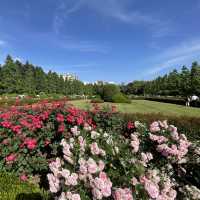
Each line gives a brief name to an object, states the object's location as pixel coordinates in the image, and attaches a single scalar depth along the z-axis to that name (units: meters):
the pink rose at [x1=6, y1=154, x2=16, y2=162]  3.81
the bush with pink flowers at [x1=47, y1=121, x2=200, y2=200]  1.84
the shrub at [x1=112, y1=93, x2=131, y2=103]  21.52
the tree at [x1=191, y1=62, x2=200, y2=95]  27.73
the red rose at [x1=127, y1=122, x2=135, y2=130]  4.89
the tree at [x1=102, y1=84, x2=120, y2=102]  23.01
